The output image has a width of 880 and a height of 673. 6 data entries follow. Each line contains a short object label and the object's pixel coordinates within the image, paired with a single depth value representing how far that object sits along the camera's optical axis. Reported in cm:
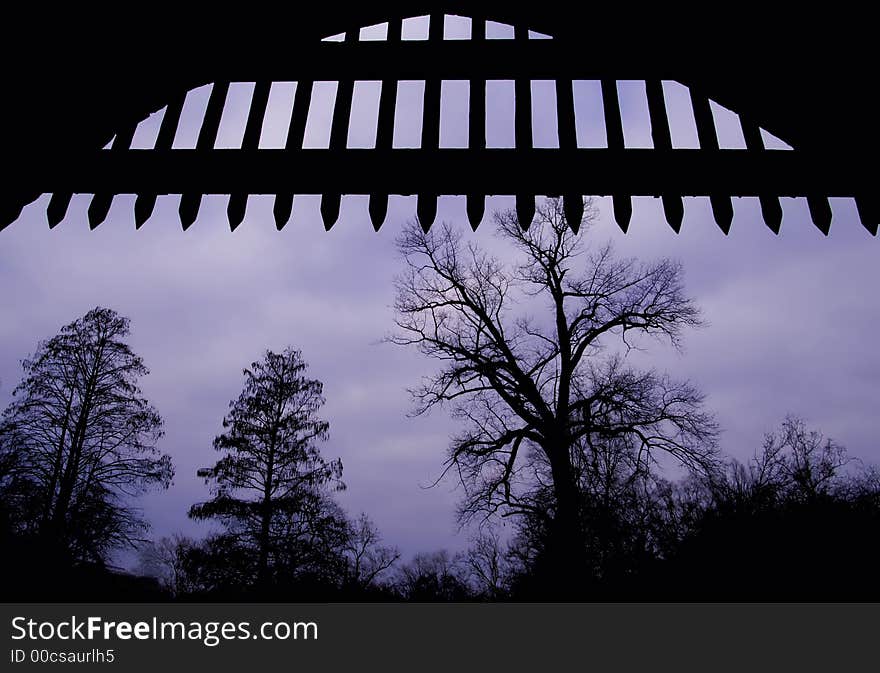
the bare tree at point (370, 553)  2262
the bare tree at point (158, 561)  2973
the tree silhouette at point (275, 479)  1773
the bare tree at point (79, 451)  1482
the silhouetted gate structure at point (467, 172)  250
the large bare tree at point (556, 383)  1331
